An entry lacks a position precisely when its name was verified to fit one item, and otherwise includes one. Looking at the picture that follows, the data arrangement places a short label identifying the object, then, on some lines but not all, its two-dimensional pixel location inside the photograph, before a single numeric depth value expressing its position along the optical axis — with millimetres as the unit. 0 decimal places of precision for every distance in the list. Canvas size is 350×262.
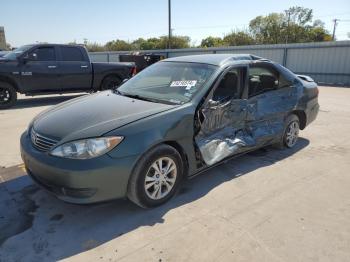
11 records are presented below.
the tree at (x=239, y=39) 47750
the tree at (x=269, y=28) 51062
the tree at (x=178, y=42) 54206
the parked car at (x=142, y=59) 18875
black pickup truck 9266
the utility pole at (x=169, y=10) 33528
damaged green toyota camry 2971
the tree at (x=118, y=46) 54562
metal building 18484
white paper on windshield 3958
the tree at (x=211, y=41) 57869
